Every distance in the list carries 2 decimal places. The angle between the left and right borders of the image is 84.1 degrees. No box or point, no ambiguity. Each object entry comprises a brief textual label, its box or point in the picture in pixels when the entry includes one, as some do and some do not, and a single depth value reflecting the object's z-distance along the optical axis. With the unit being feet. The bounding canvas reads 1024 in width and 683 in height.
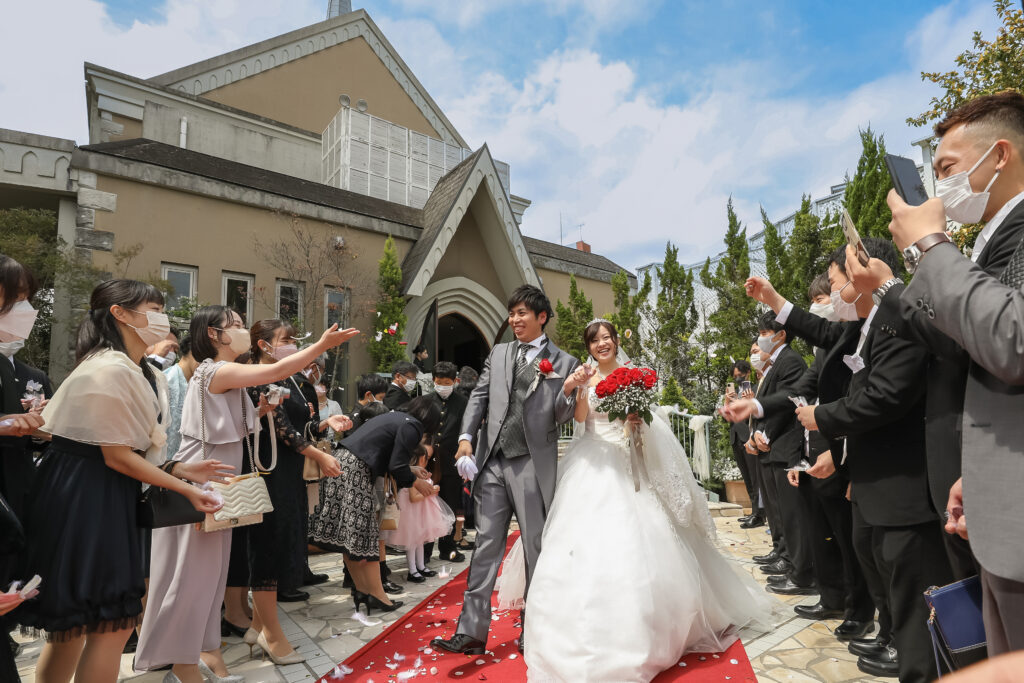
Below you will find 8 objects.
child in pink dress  19.19
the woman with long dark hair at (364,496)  15.83
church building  31.27
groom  12.94
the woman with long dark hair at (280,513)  12.99
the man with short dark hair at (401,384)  23.45
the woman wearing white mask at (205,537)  10.68
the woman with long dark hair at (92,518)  8.37
